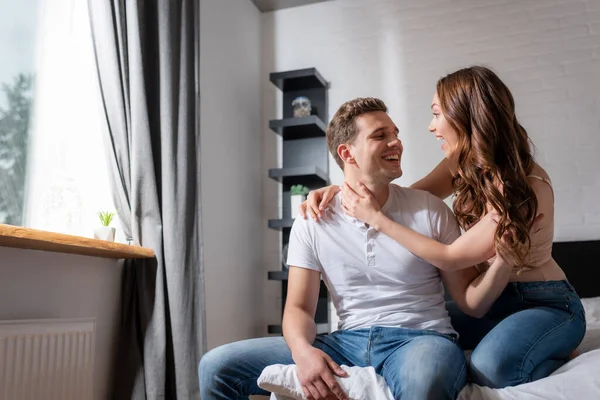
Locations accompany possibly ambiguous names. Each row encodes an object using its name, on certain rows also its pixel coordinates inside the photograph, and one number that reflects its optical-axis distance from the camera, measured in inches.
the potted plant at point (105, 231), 85.7
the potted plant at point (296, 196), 131.0
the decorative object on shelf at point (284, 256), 135.4
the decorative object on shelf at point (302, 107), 136.6
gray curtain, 88.1
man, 53.1
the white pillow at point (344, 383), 51.4
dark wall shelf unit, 131.8
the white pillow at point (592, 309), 90.6
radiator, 69.2
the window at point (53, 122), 82.4
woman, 55.8
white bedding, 51.2
